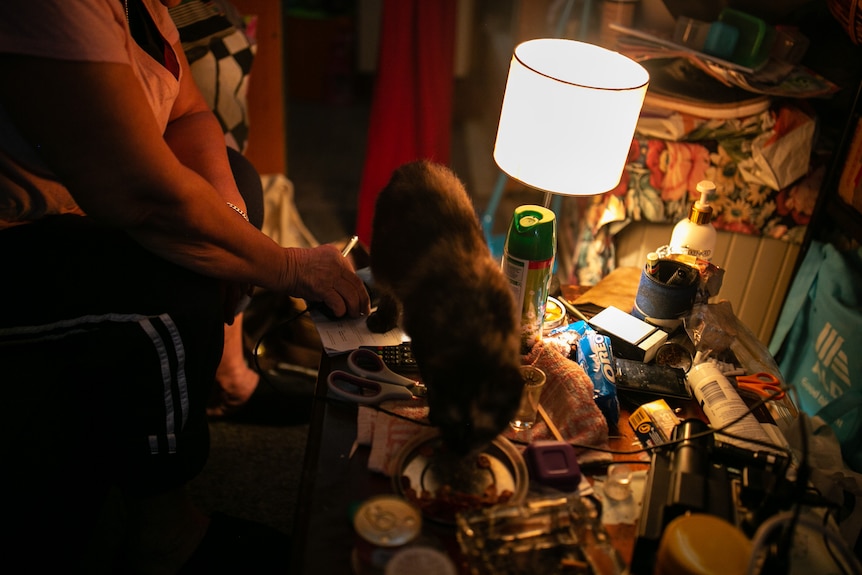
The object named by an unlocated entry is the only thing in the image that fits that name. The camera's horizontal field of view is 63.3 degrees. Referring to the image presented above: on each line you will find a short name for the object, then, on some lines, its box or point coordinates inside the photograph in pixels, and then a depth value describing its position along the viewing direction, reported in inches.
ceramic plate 35.4
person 36.5
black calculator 46.4
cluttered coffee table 33.1
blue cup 49.8
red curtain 88.6
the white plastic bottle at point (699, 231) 53.1
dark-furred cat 34.7
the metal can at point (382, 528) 30.8
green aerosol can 46.5
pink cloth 41.0
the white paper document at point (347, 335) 47.6
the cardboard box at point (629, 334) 48.7
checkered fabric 67.3
